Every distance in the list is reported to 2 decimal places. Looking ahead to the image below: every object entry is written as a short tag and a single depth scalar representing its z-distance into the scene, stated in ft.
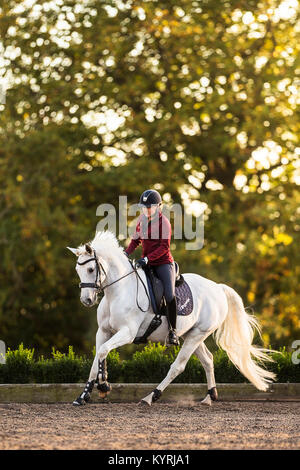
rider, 60.80
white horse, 58.39
